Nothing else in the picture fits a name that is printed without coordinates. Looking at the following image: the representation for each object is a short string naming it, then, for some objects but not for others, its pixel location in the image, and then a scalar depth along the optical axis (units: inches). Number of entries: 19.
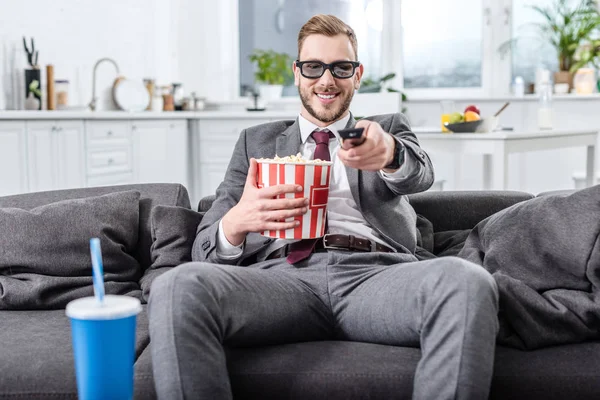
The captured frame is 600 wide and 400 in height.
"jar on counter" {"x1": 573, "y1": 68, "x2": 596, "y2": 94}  218.5
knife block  180.5
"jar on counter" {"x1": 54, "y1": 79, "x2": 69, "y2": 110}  190.5
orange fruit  150.9
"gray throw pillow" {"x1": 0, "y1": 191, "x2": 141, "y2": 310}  82.9
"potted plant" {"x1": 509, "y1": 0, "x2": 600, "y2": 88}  216.2
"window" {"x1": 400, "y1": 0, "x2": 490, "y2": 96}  237.3
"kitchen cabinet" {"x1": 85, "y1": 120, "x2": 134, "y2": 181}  187.9
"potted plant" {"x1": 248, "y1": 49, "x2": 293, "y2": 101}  250.7
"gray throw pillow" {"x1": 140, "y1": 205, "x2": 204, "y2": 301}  85.4
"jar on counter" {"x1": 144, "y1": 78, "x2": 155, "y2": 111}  228.5
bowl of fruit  149.4
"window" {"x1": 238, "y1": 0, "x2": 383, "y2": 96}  260.4
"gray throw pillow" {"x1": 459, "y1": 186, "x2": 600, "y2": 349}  66.7
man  56.4
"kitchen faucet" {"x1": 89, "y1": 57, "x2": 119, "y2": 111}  208.2
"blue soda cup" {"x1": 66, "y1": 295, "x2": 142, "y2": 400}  44.9
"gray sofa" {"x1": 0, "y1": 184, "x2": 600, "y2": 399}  62.6
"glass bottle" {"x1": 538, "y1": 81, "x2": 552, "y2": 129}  178.1
